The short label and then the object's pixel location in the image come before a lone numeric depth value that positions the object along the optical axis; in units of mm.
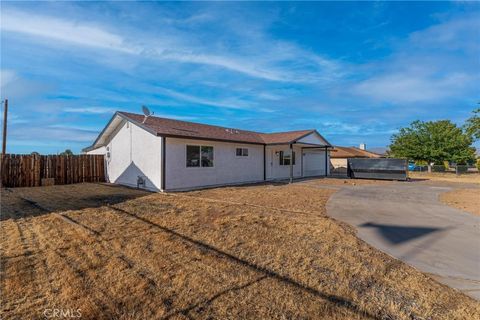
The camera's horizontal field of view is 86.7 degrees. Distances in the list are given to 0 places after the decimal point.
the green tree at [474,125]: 19280
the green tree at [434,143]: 32438
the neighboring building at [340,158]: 31891
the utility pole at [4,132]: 16516
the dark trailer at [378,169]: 18812
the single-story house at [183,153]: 12094
